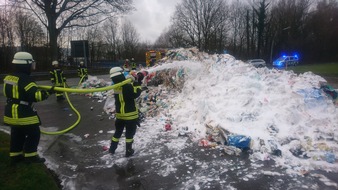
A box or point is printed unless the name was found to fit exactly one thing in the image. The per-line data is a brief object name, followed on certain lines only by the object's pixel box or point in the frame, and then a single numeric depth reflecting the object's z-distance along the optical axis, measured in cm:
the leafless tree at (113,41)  5288
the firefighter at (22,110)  439
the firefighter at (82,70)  1623
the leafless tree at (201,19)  5050
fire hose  477
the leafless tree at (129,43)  5388
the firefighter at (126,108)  526
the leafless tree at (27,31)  3606
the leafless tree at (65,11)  2288
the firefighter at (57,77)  1207
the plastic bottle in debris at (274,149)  530
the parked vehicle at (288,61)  3947
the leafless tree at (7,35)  3188
